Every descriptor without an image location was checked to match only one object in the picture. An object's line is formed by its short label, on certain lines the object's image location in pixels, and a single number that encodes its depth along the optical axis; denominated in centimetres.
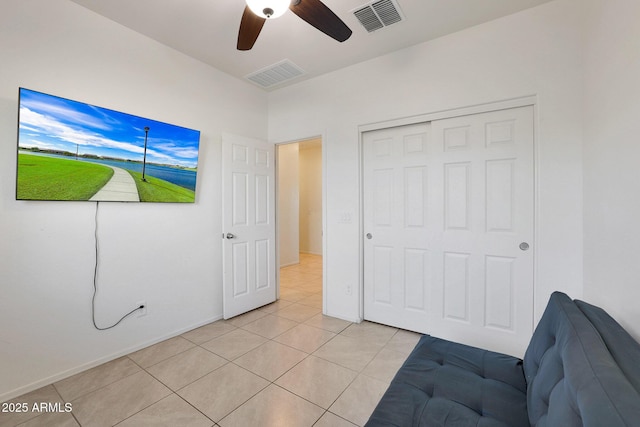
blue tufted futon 69
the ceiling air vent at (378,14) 210
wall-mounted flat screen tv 188
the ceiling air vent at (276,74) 300
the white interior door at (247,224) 310
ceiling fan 151
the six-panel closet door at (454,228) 225
